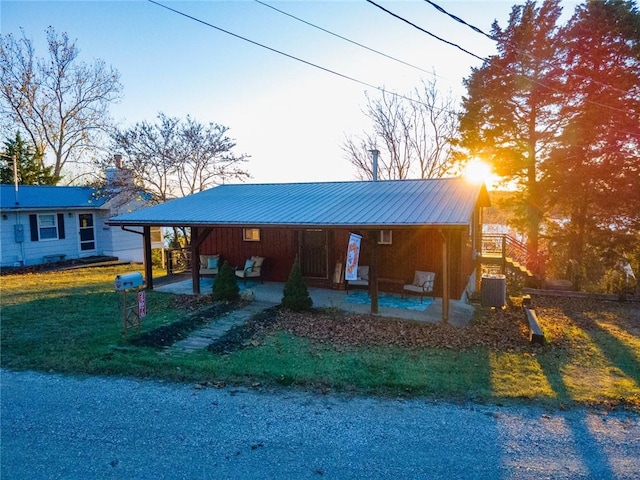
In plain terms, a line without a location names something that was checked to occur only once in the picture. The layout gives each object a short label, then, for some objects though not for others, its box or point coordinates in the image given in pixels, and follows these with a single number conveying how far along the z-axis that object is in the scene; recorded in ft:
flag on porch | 30.42
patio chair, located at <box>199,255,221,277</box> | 47.19
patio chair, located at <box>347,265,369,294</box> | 39.58
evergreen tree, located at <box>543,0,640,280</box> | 45.78
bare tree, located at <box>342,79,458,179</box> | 81.61
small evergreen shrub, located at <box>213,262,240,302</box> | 35.04
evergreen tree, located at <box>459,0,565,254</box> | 49.19
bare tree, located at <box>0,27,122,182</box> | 79.71
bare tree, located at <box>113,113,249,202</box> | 70.85
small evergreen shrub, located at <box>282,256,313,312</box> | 32.35
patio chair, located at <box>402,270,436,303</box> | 36.73
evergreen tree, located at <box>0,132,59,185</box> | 85.81
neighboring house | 57.21
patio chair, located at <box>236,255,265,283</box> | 43.01
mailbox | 24.49
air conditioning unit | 36.94
